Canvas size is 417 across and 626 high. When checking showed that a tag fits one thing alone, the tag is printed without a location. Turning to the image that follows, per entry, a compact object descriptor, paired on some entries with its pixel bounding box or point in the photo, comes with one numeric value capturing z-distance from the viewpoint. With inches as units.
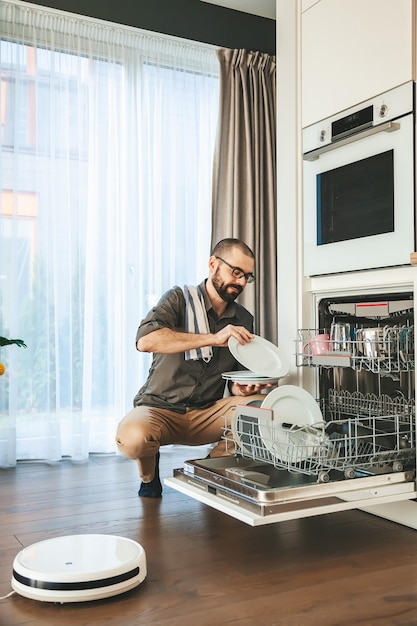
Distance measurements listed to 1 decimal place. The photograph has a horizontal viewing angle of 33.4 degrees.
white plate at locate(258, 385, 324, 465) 93.2
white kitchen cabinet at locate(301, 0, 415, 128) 98.9
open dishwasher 87.4
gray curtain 170.1
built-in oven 98.3
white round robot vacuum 74.4
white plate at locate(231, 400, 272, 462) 97.7
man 121.2
